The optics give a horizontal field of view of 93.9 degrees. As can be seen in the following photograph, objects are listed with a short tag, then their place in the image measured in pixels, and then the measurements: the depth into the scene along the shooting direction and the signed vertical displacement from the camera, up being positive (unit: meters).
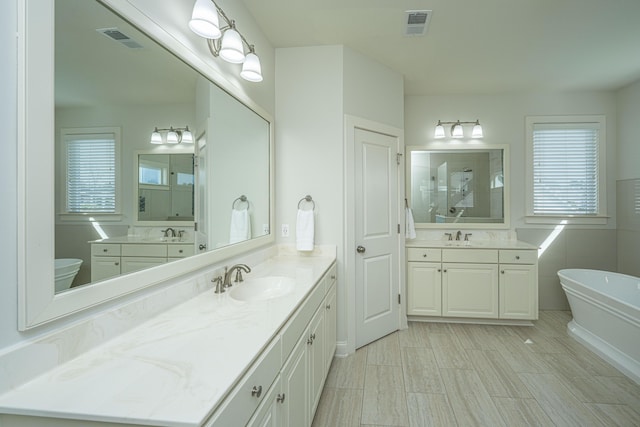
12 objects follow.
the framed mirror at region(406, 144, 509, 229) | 3.79 +0.32
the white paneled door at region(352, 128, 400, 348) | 2.80 -0.23
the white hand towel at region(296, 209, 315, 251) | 2.62 -0.16
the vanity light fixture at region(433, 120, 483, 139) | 3.67 +1.02
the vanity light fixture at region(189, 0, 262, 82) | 1.36 +0.91
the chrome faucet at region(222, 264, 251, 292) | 1.62 -0.35
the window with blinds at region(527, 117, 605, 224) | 3.77 +0.56
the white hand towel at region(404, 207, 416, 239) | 3.51 -0.16
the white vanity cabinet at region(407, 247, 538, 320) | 3.29 -0.79
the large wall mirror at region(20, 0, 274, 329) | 0.82 +0.20
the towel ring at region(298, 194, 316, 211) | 2.68 +0.11
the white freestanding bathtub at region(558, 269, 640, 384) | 2.33 -0.90
